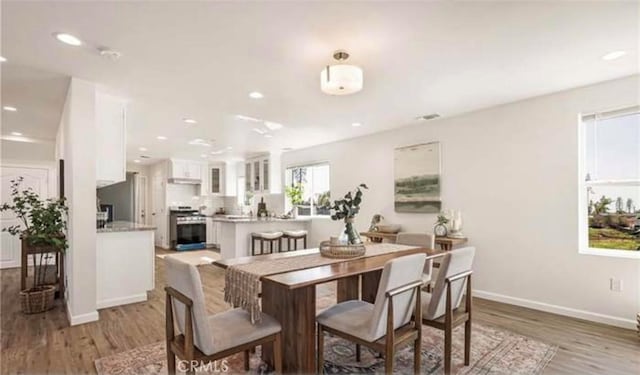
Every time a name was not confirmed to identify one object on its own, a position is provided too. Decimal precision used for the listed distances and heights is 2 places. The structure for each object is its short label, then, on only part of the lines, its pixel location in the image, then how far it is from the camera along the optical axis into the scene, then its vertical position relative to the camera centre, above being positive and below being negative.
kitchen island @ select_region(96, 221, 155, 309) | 3.82 -0.93
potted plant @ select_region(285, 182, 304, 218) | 7.20 -0.20
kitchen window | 6.80 +0.01
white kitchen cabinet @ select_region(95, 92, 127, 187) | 3.60 +0.53
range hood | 8.65 +0.15
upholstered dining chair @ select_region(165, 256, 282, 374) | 1.74 -0.82
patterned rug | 2.42 -1.34
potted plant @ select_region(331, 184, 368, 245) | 2.82 -0.24
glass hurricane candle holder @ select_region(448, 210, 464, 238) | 4.37 -0.54
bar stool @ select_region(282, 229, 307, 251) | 6.37 -0.97
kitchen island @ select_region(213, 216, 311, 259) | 5.90 -0.83
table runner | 2.01 -0.57
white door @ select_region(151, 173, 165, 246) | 8.99 -0.52
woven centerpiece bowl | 2.73 -0.53
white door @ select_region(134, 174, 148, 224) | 9.71 -0.33
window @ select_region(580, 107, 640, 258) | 3.31 +0.02
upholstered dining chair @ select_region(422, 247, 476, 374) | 2.31 -0.82
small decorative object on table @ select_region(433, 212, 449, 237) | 4.41 -0.54
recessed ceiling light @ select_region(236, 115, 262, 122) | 4.58 +0.96
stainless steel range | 8.54 -1.10
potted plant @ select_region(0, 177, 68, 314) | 3.52 -0.49
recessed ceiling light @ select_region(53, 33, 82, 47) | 2.36 +1.07
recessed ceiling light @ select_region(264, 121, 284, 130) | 4.91 +0.93
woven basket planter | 3.56 -1.22
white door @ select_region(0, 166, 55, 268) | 6.04 -0.20
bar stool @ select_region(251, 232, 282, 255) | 5.94 -0.92
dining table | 2.01 -0.78
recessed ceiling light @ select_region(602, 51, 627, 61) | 2.69 +1.08
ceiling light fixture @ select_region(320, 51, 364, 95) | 2.40 +0.78
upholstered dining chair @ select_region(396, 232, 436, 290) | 3.33 -0.62
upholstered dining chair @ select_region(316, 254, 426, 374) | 1.93 -0.85
